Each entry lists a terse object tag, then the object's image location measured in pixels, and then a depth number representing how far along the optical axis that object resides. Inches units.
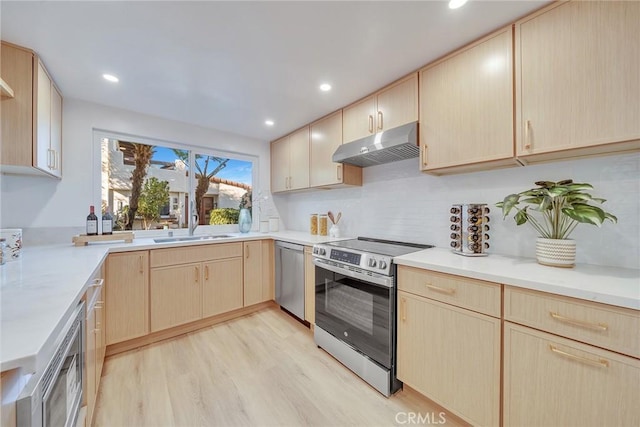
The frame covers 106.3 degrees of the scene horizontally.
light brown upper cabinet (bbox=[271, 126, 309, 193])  115.5
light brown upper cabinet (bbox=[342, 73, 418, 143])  72.4
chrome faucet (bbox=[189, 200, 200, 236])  114.4
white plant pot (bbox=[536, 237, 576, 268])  48.6
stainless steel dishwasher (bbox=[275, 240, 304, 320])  97.4
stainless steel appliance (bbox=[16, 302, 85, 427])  23.0
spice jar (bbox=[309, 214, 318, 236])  121.4
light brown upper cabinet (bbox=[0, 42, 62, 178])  60.0
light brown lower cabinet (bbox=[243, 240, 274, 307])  108.0
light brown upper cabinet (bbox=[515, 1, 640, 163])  42.1
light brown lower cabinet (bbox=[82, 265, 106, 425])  46.2
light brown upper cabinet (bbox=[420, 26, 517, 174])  55.2
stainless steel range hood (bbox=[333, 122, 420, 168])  70.1
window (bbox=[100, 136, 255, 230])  100.2
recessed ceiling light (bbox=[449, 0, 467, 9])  47.8
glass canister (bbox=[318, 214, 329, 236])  117.6
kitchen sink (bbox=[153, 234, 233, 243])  101.6
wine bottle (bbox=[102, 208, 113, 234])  87.9
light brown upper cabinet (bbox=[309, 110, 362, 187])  97.3
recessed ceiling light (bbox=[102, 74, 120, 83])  73.1
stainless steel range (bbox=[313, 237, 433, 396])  62.8
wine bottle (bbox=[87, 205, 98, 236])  84.3
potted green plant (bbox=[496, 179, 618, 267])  45.8
